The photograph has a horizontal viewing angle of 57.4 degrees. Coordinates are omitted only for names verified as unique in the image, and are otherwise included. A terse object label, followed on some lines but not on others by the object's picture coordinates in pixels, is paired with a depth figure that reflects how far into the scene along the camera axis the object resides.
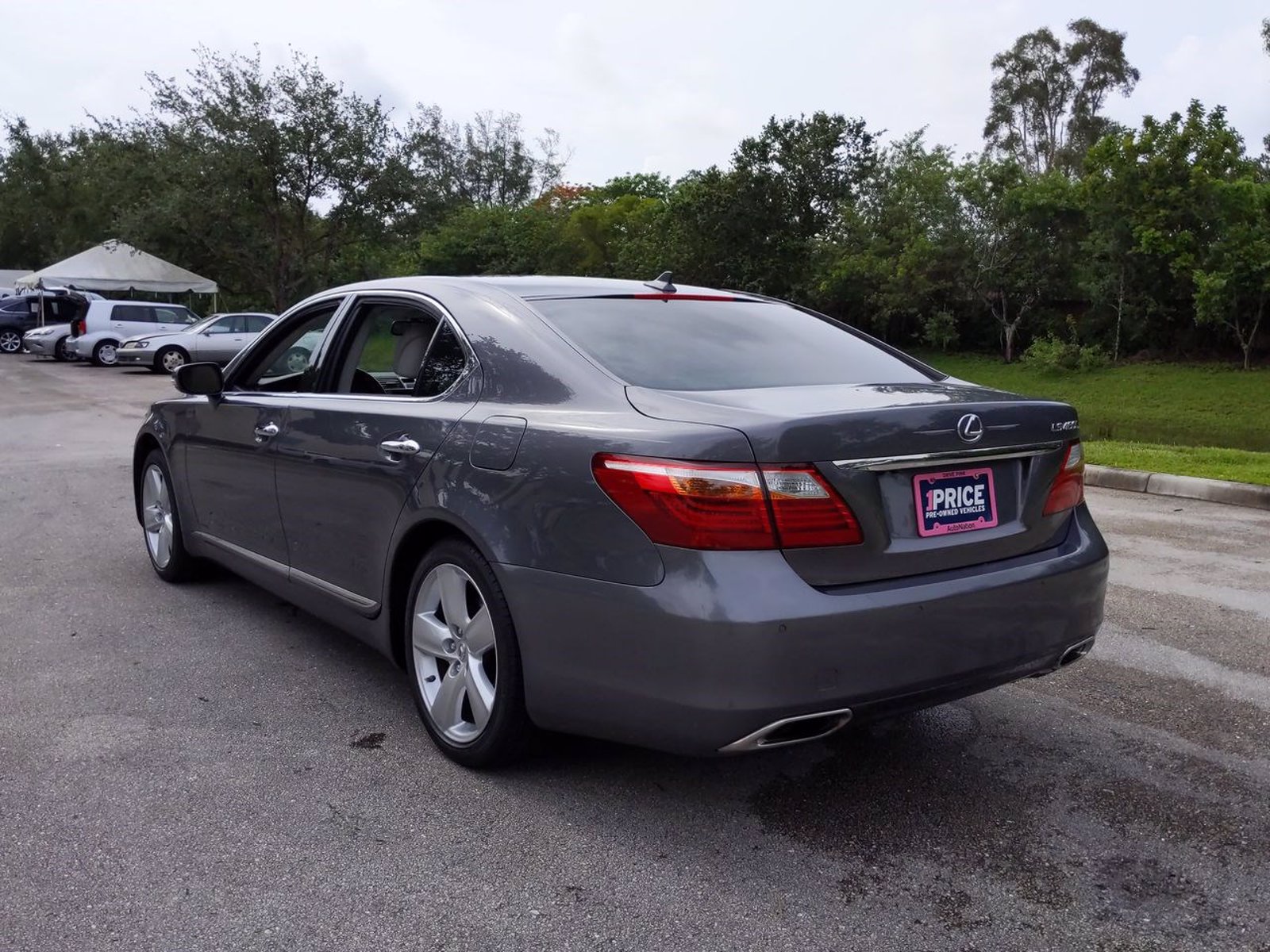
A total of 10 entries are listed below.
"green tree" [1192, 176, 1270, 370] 23.97
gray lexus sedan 2.87
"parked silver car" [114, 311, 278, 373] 25.64
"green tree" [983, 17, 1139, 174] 51.78
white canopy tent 36.09
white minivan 28.11
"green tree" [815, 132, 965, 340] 29.80
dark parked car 34.74
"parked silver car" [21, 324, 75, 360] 29.98
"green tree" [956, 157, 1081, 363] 28.72
